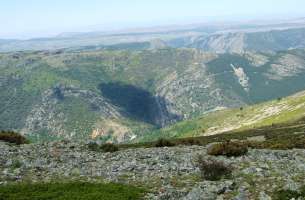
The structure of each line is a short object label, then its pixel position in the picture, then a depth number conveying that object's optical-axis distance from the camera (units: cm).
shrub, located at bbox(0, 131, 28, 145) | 5888
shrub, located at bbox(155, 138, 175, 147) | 6244
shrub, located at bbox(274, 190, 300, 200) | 3042
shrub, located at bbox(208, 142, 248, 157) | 4515
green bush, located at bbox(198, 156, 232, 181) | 3527
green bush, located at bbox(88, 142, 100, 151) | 5171
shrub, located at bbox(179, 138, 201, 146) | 7072
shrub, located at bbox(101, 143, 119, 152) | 5197
